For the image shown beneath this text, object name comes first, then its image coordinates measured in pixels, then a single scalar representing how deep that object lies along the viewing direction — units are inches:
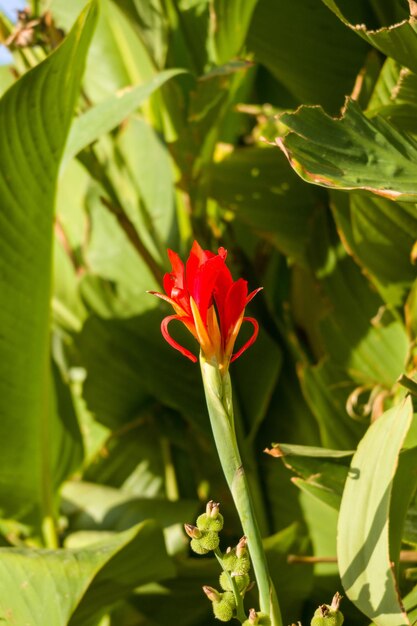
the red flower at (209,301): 44.5
